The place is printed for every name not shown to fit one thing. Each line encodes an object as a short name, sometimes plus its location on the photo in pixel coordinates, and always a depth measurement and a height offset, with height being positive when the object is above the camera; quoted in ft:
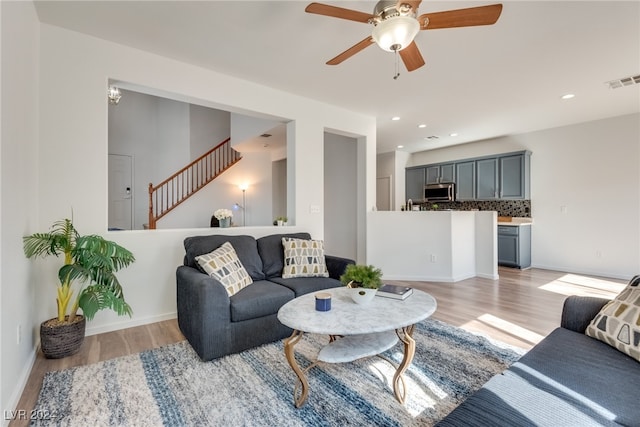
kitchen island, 15.92 -1.65
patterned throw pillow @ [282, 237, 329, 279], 10.36 -1.55
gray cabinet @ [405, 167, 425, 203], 24.86 +2.55
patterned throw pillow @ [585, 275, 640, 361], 4.91 -1.88
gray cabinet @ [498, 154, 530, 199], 19.21 +2.40
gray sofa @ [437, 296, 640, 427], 3.50 -2.33
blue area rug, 5.45 -3.58
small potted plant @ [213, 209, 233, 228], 12.37 -0.10
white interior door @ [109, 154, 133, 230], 20.89 +1.64
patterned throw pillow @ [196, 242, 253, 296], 8.36 -1.51
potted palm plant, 7.34 -1.73
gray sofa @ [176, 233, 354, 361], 7.43 -2.25
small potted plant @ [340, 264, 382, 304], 6.62 -1.50
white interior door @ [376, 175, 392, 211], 26.07 +1.76
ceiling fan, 5.82 +3.86
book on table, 7.05 -1.84
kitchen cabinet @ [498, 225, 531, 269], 18.72 -1.98
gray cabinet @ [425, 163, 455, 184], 22.98 +3.17
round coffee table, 5.55 -2.01
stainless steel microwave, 22.79 +1.67
